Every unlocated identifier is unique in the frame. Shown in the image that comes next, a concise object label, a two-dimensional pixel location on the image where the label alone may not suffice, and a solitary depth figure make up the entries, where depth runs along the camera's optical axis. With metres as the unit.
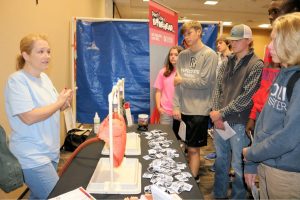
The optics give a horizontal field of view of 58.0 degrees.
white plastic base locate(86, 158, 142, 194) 1.21
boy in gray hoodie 2.41
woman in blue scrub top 1.46
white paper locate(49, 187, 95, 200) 1.10
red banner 3.15
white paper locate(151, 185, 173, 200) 0.92
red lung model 1.19
